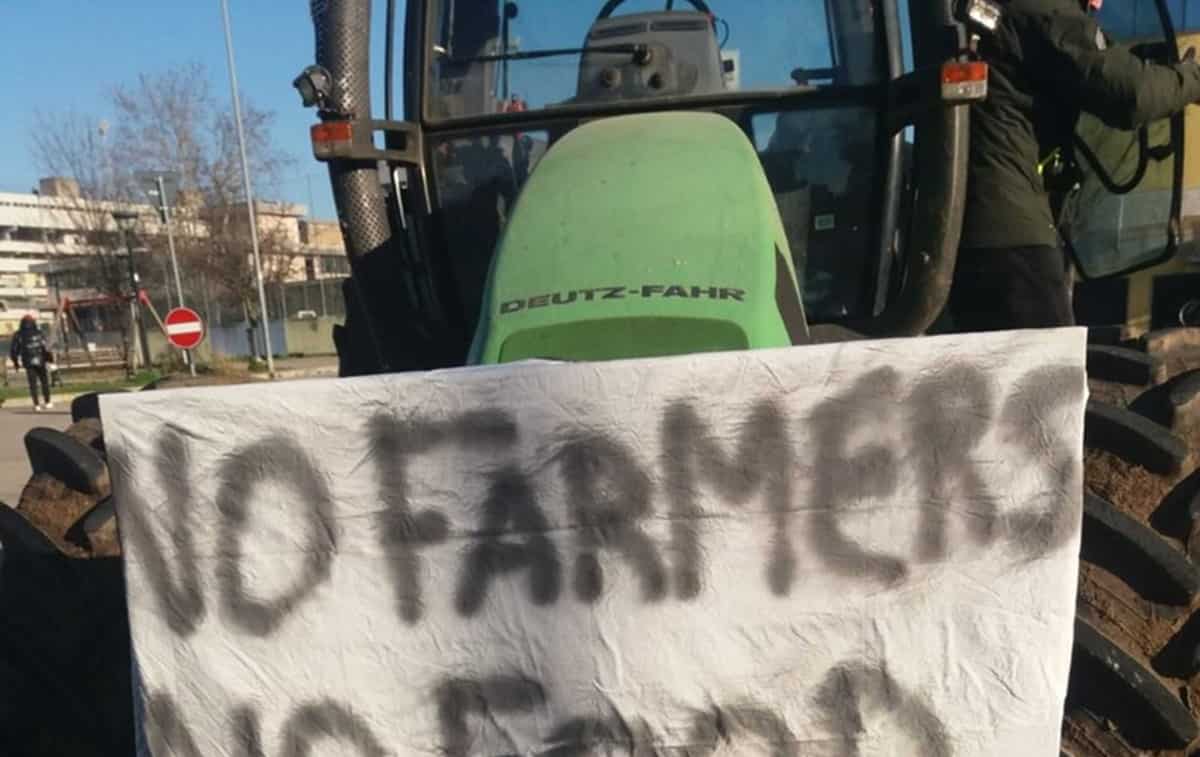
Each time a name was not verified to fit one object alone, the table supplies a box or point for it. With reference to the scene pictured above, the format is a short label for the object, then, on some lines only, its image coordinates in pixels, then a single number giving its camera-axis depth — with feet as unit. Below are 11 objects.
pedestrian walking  58.95
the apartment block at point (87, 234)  101.19
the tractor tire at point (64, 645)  8.11
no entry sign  52.42
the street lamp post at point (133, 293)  91.50
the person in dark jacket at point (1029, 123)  9.70
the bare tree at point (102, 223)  100.53
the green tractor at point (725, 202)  7.00
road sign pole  63.16
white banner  5.95
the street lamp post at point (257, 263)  77.00
